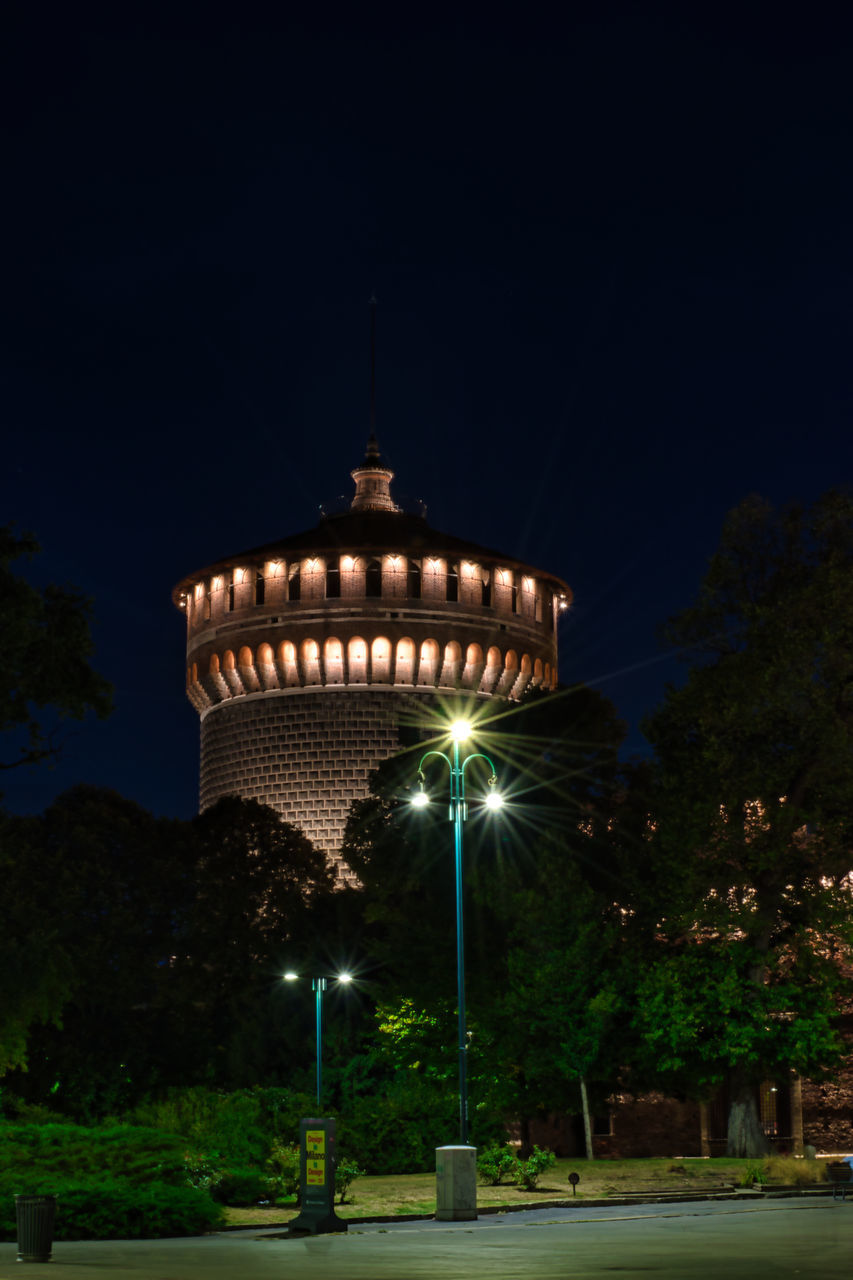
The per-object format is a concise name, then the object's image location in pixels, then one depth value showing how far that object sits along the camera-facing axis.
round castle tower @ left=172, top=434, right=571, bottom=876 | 66.81
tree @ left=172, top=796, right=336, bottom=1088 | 46.34
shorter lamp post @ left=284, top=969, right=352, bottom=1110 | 39.75
